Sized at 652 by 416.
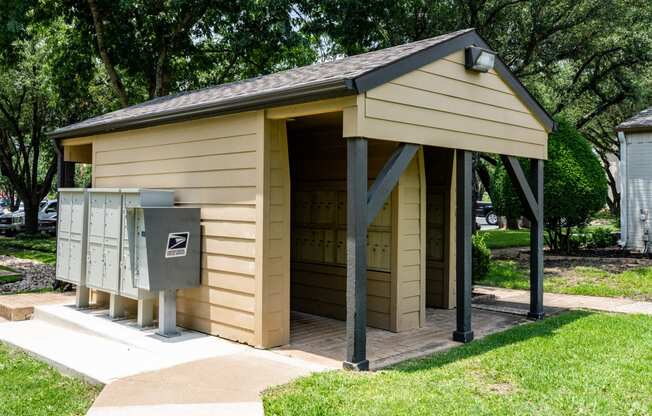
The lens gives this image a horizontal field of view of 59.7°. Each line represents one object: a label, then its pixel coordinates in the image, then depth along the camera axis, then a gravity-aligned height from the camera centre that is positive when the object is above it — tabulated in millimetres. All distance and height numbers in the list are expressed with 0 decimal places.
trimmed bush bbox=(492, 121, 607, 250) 12562 +926
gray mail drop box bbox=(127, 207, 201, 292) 5816 -306
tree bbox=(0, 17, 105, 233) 13641 +3601
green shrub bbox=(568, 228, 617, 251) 14609 -502
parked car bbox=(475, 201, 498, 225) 31516 +451
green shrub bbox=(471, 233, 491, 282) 9402 -640
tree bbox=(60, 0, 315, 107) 12484 +4311
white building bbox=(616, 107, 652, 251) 13664 +991
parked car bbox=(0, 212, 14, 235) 23328 -301
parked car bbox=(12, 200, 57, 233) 23406 -174
